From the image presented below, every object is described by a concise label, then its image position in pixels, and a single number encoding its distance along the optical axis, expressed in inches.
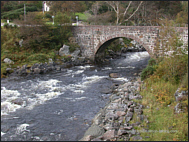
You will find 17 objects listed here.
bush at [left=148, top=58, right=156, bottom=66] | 986.1
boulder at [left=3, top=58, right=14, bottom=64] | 1293.4
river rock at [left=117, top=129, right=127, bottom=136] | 519.5
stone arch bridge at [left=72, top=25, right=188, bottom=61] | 1215.8
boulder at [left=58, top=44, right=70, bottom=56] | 1498.5
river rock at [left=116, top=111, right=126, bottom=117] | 627.3
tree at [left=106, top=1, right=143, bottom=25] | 1969.5
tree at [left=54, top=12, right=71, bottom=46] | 1552.7
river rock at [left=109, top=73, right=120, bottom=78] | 1137.0
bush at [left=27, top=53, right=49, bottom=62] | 1349.7
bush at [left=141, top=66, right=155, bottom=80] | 905.5
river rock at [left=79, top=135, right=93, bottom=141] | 525.6
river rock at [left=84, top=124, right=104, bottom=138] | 545.5
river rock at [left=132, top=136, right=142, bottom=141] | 489.1
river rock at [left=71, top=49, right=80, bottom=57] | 1526.3
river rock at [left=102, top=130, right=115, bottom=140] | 517.6
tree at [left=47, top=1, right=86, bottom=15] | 2132.4
